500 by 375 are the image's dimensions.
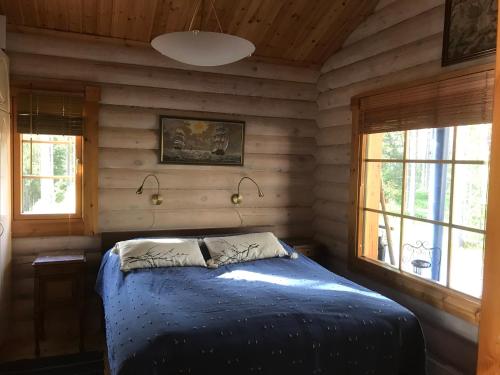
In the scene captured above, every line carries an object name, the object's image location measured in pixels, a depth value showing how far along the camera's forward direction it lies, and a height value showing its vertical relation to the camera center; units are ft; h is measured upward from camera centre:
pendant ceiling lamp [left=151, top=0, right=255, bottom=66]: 6.91 +2.17
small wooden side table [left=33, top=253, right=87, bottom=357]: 10.17 -2.74
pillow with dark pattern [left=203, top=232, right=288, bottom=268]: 10.95 -2.04
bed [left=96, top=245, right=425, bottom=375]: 6.46 -2.62
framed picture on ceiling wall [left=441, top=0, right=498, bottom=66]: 8.05 +2.99
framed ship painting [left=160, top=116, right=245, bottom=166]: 12.44 +0.95
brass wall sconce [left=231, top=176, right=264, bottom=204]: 13.21 -0.79
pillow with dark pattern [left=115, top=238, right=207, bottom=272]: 10.03 -2.05
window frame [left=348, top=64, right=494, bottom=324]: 8.50 -2.39
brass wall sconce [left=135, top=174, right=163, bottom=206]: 12.28 -0.77
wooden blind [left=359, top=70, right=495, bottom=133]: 8.10 +1.63
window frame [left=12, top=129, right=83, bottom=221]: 11.10 -0.27
